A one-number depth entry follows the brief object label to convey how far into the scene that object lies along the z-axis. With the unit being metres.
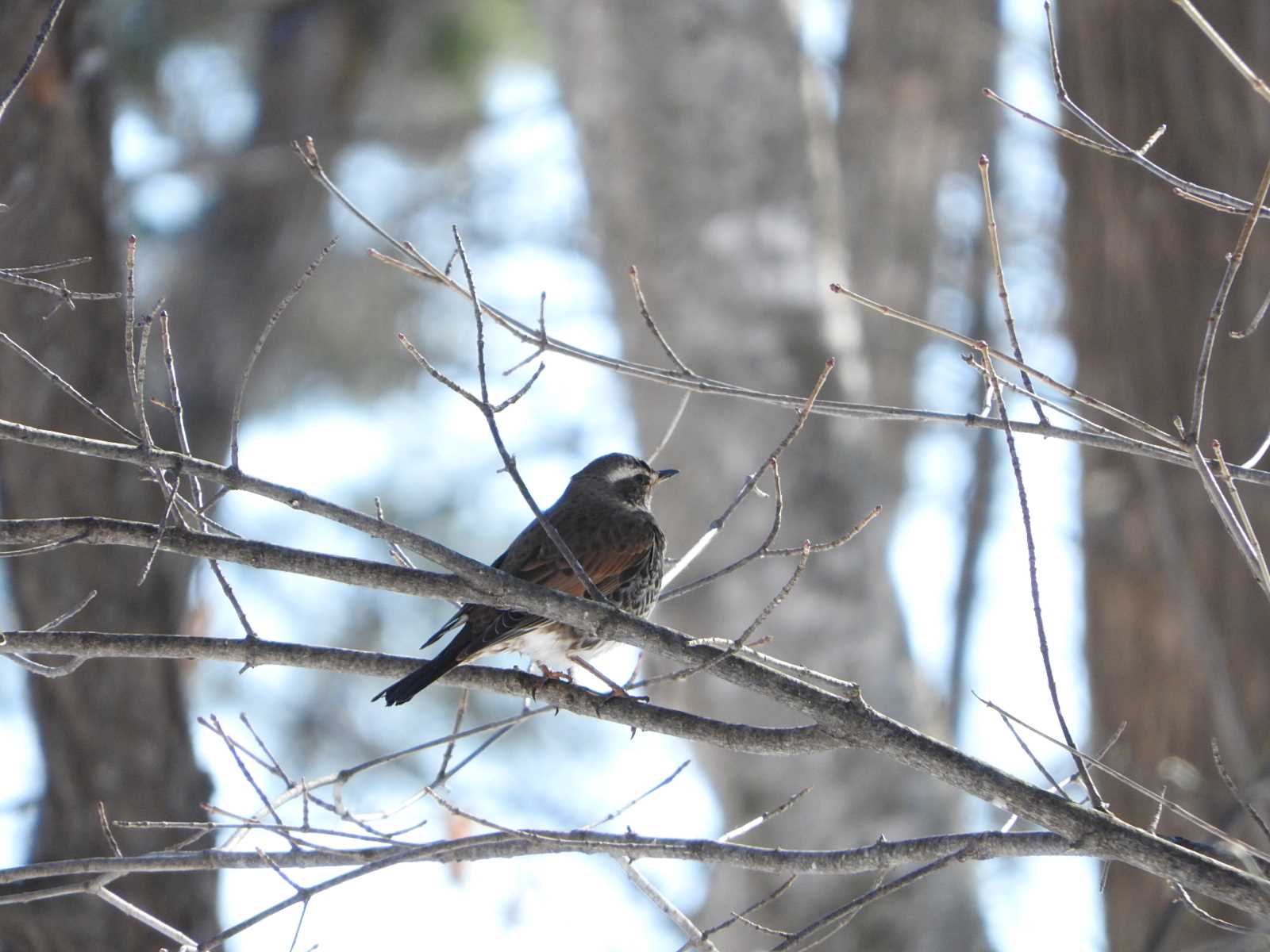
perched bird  7.63
